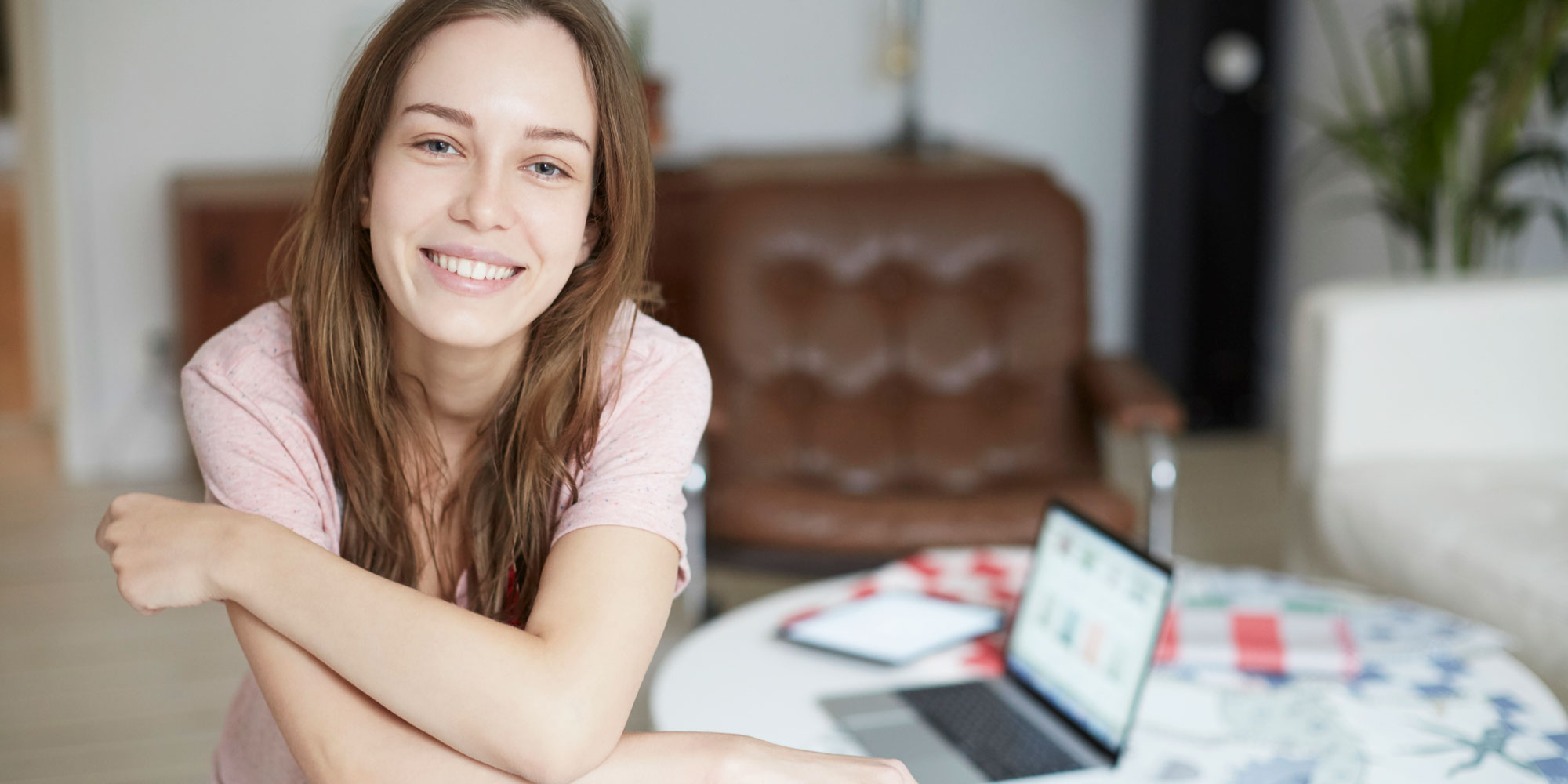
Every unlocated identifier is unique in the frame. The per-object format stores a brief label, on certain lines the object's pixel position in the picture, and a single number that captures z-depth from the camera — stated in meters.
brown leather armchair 2.61
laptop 1.19
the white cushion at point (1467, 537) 1.84
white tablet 1.43
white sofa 2.36
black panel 3.84
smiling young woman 0.94
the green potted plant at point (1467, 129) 2.79
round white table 1.18
